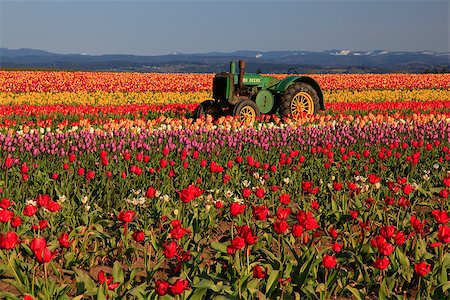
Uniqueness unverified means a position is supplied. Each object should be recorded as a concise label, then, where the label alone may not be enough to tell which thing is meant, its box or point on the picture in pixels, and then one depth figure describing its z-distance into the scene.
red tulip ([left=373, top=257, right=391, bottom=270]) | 7.55
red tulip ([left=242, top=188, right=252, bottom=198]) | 9.98
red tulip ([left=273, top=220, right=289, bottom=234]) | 8.05
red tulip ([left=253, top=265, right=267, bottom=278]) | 6.92
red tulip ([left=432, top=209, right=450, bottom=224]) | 8.77
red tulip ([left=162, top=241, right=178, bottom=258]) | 7.31
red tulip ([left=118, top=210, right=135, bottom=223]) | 8.60
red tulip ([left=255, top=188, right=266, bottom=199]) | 10.27
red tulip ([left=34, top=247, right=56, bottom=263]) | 6.99
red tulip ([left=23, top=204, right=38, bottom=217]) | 8.50
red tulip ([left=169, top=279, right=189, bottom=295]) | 6.27
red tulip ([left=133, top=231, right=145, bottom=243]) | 8.34
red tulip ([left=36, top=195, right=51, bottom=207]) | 9.48
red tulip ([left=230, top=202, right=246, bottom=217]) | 8.53
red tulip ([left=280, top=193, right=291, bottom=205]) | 9.65
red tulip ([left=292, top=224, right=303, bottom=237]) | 8.07
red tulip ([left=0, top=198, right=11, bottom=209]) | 9.28
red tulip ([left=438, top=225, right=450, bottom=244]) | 8.05
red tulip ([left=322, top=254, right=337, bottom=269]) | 7.22
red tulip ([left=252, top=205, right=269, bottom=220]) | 8.39
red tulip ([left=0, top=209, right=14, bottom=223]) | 8.56
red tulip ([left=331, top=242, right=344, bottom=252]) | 8.18
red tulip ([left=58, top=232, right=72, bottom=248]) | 8.66
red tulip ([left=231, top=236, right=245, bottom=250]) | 7.32
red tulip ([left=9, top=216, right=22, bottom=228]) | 8.79
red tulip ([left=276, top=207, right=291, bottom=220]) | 8.60
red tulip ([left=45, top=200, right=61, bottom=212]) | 9.16
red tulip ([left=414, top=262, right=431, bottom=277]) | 7.66
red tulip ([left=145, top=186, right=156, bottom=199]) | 10.07
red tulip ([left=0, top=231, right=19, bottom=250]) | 7.35
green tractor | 26.94
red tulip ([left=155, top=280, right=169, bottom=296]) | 6.42
